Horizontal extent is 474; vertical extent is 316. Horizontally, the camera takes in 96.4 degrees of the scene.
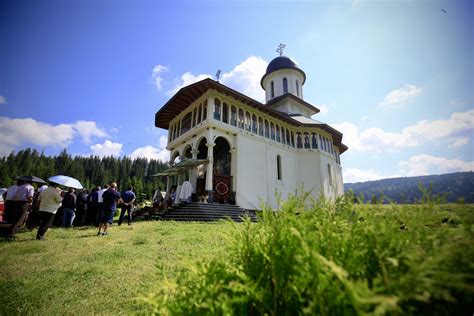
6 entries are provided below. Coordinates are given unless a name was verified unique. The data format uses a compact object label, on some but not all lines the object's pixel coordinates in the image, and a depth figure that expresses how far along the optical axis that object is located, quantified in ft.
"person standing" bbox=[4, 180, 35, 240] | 22.67
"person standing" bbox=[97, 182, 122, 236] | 25.03
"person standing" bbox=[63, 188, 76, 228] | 30.63
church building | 52.65
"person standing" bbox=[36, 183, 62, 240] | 22.13
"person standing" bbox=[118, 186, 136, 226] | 33.45
